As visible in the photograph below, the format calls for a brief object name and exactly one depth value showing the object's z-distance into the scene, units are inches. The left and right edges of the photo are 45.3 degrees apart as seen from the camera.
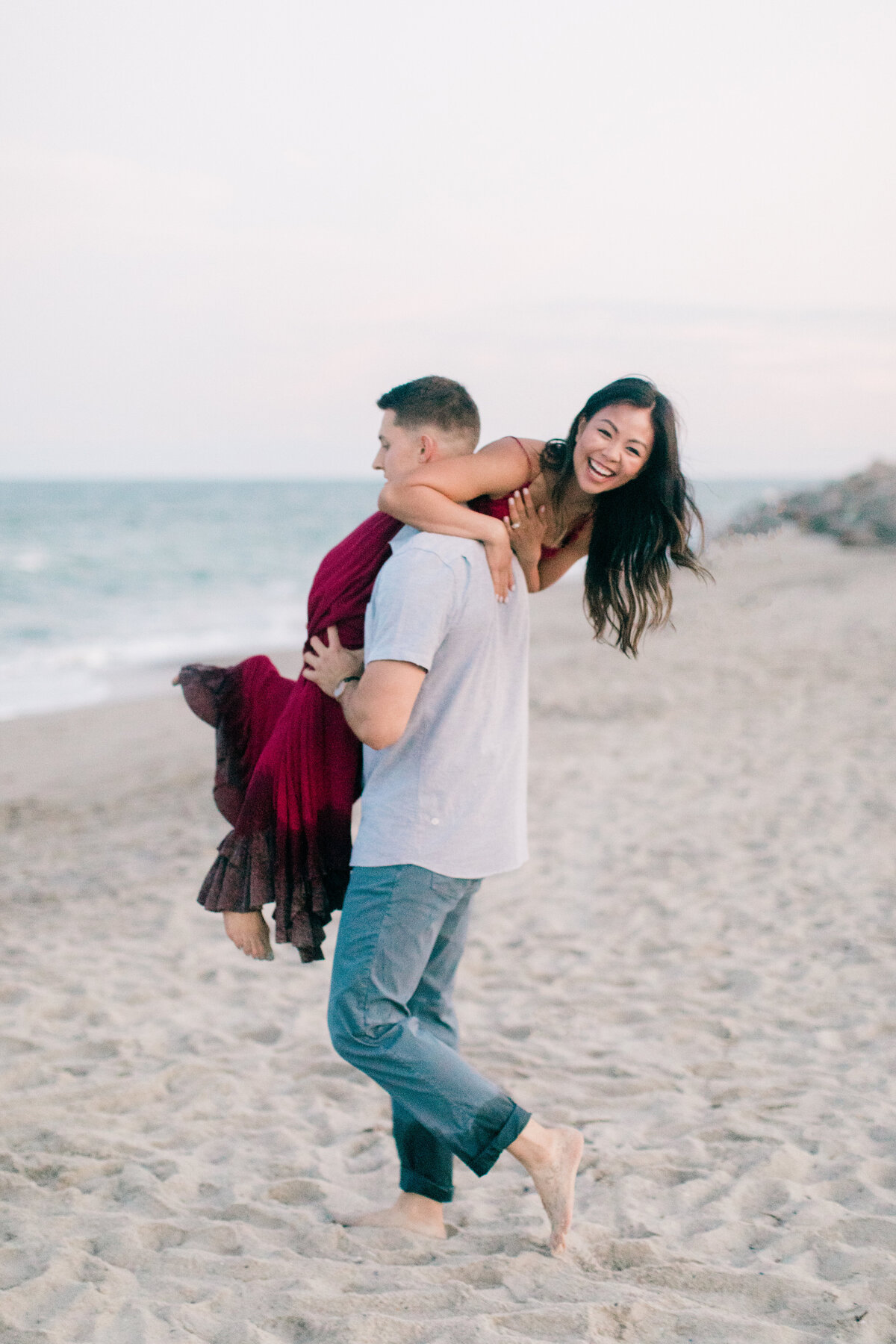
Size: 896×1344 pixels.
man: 81.0
